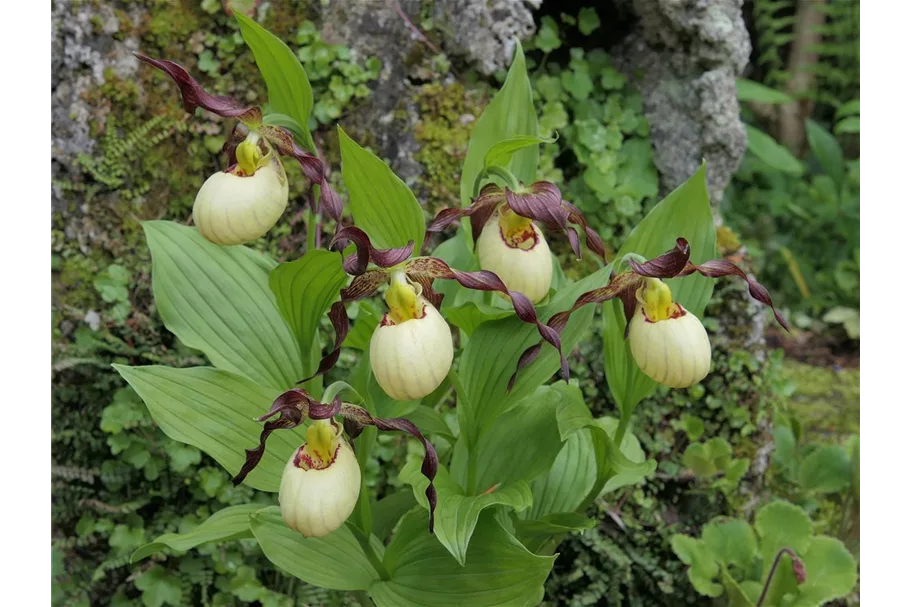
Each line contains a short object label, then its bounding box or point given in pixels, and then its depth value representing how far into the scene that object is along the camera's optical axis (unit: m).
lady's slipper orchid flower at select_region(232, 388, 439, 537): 0.74
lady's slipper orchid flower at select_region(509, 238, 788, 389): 0.76
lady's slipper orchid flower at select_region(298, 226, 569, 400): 0.74
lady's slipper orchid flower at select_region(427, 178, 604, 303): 0.79
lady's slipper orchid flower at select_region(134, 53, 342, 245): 0.77
